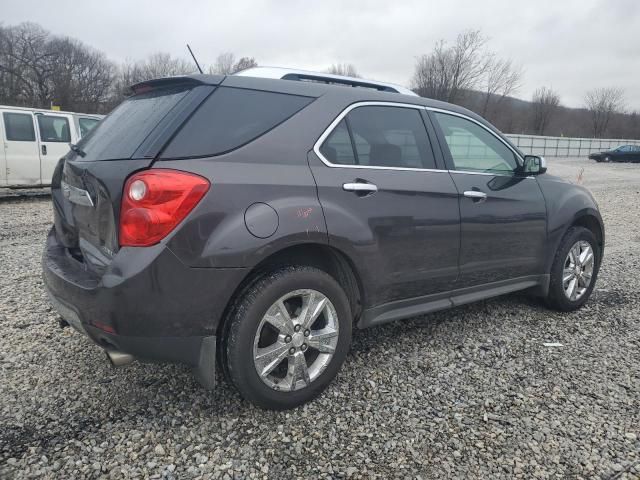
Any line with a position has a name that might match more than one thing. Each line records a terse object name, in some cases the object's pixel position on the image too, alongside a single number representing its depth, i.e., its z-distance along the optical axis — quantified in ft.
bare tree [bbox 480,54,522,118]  181.04
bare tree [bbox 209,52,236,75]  181.10
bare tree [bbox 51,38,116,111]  172.48
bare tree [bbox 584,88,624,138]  250.37
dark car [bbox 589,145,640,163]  121.49
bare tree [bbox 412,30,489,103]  164.66
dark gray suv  6.93
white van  30.91
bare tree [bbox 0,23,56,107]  170.50
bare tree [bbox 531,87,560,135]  235.20
